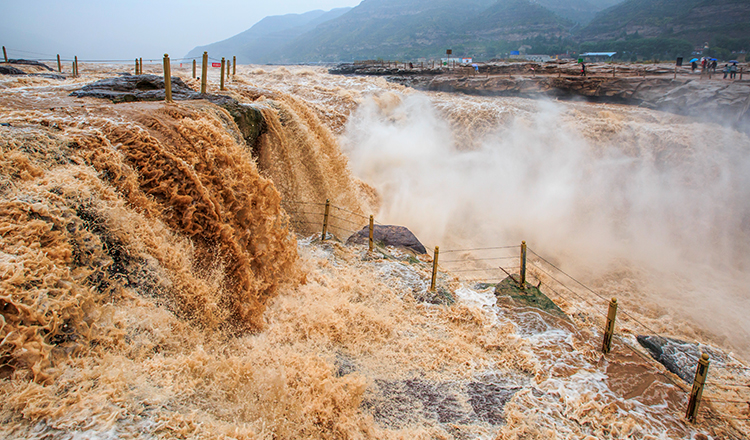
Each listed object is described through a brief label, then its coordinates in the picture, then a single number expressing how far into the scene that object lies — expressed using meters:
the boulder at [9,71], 13.80
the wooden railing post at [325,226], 8.25
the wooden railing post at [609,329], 4.97
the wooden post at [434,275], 6.64
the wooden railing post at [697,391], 3.96
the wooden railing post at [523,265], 6.73
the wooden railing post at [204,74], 8.90
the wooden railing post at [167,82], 7.20
